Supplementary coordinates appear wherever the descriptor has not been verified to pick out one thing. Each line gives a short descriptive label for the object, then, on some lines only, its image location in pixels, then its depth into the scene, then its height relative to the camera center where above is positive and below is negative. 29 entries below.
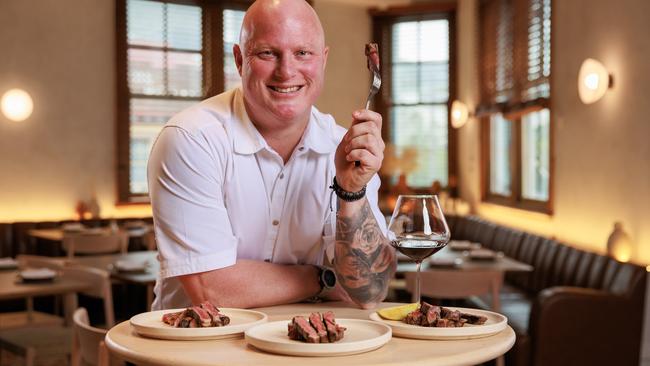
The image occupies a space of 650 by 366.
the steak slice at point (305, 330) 1.38 -0.28
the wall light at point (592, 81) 5.76 +0.51
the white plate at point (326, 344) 1.34 -0.30
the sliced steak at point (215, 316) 1.52 -0.29
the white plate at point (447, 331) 1.48 -0.30
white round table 1.33 -0.32
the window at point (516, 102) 7.12 +0.47
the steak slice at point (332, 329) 1.40 -0.29
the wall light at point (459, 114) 9.14 +0.44
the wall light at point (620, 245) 5.38 -0.56
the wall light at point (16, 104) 7.94 +0.46
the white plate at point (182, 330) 1.47 -0.30
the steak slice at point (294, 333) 1.41 -0.29
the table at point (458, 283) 4.71 -0.71
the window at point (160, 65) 8.67 +0.93
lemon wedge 1.62 -0.30
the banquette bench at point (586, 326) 4.68 -0.93
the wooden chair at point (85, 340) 2.94 -0.65
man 1.87 -0.08
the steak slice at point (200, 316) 1.51 -0.28
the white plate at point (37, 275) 4.55 -0.64
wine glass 1.68 -0.14
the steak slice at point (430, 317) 1.53 -0.29
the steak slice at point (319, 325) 1.39 -0.28
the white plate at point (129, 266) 5.15 -0.67
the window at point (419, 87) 9.59 +0.76
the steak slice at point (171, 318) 1.55 -0.30
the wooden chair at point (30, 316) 4.99 -0.99
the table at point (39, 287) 4.32 -0.69
